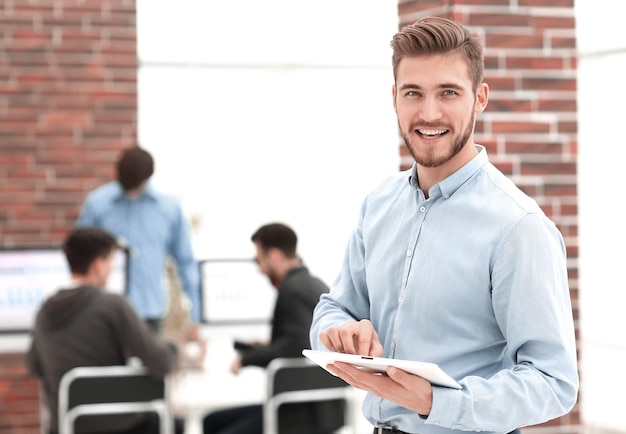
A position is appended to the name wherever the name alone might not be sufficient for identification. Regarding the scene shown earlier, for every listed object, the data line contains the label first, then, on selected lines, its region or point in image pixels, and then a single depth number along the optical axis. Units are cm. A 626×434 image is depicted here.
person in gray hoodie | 359
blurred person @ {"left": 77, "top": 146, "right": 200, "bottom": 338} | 461
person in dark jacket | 378
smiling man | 151
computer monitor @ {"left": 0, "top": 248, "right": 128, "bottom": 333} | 434
